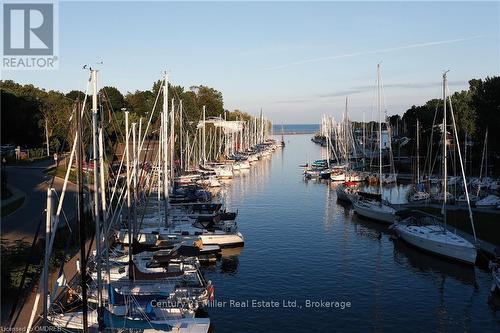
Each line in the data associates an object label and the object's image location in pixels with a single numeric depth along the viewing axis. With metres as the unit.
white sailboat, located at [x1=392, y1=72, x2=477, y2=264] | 36.32
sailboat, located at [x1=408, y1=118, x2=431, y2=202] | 61.16
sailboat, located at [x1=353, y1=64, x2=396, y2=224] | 51.41
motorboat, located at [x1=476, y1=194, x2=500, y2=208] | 53.41
